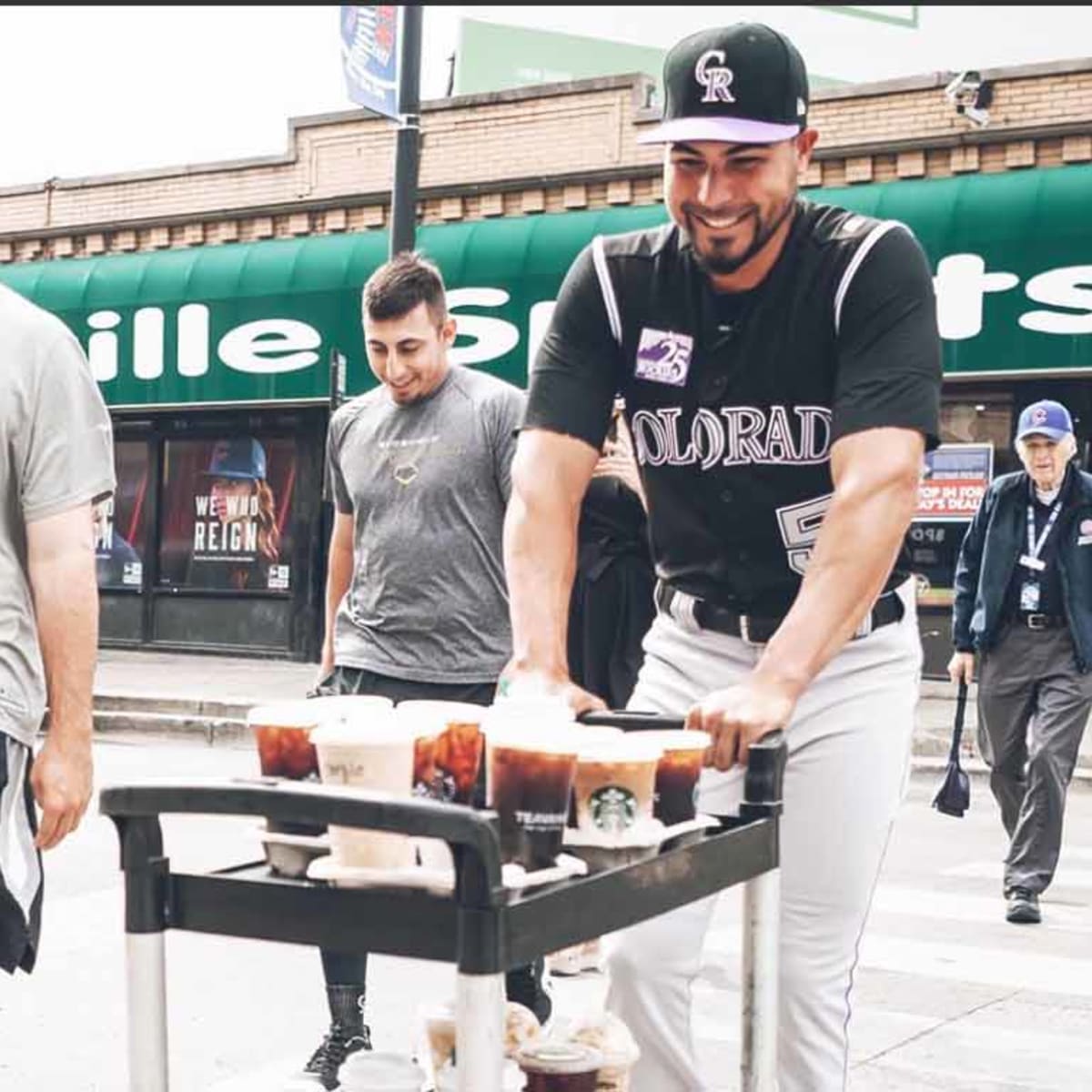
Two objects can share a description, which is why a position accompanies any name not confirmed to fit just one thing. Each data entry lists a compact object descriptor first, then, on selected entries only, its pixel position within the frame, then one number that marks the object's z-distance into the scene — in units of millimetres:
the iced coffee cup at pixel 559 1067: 2561
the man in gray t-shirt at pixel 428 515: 4906
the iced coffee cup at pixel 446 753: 2293
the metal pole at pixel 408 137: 13703
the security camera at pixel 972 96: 14609
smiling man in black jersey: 2883
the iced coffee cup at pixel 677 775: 2465
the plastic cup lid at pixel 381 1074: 2438
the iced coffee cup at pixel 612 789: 2326
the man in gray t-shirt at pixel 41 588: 3115
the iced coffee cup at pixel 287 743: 2324
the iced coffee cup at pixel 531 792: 2215
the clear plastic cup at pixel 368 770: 2135
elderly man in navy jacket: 7074
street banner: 13781
